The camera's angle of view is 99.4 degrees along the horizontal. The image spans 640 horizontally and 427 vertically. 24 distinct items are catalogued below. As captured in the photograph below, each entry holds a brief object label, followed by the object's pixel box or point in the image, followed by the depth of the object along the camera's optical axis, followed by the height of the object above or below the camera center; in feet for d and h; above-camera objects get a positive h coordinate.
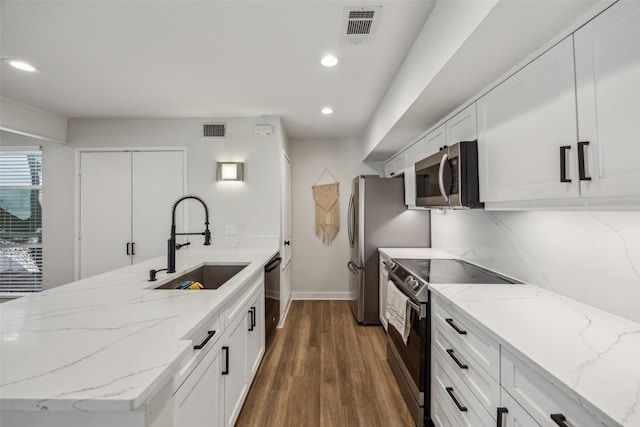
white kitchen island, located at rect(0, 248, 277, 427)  2.06 -1.28
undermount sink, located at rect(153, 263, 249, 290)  7.67 -1.54
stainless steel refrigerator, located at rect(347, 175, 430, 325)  10.59 -0.22
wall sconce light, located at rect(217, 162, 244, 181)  10.97 +1.95
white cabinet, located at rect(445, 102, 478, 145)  5.58 +2.03
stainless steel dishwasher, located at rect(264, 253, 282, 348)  8.45 -2.55
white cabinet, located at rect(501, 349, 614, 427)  2.42 -1.82
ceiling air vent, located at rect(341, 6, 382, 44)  5.21 +4.01
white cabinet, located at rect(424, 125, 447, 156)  6.96 +2.12
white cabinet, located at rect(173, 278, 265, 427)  3.51 -2.51
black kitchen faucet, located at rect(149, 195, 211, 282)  5.95 -0.71
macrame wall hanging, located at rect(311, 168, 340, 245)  14.28 +0.55
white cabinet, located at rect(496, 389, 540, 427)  3.01 -2.32
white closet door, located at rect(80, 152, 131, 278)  11.32 +0.55
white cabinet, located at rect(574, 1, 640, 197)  2.71 +1.26
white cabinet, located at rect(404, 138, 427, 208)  8.61 +1.81
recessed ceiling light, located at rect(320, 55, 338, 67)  6.86 +4.07
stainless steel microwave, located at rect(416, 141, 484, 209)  5.49 +0.88
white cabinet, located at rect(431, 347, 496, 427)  3.91 -2.97
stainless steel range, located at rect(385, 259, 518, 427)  5.60 -2.24
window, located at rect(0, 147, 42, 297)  11.59 +0.14
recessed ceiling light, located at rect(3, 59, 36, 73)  7.16 +4.24
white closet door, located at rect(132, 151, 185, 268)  11.32 +1.04
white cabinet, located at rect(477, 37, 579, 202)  3.44 +1.29
